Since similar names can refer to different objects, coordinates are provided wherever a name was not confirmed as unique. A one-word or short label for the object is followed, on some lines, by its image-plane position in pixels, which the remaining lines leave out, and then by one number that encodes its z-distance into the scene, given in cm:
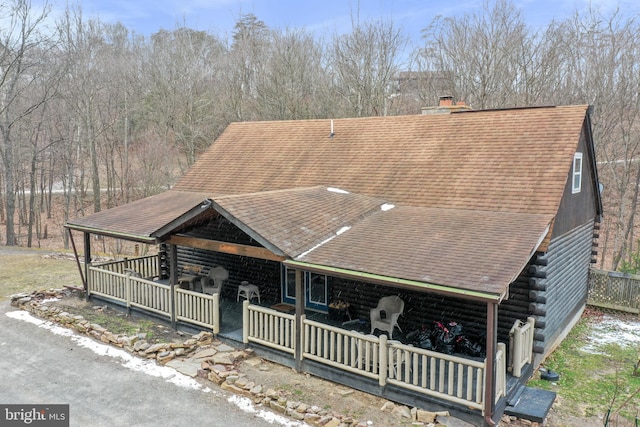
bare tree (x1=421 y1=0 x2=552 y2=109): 2472
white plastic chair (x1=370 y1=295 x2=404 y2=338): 958
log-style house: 786
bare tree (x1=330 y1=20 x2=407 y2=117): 2780
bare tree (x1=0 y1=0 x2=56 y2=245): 2319
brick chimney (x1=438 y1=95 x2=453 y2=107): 1490
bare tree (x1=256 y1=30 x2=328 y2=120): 2916
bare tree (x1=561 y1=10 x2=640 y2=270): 2194
